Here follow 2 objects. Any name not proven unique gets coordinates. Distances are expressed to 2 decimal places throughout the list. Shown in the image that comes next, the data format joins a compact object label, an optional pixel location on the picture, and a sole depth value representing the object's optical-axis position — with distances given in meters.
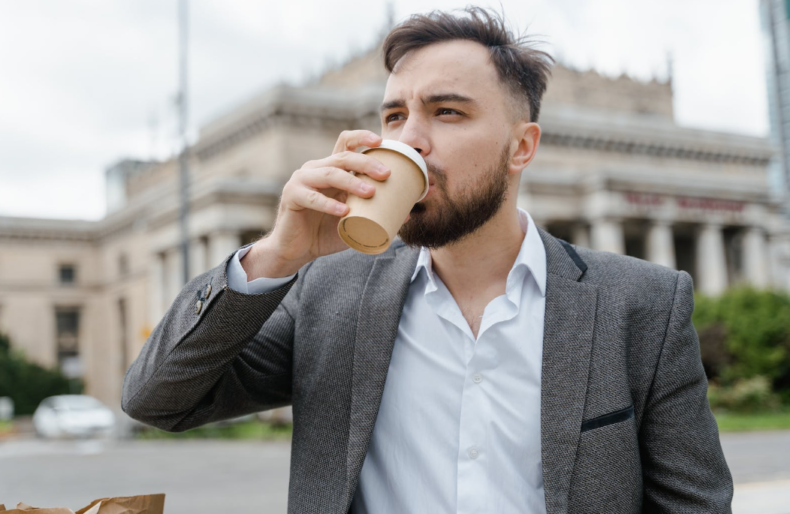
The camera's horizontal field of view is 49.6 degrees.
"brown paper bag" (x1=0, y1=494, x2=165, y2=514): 1.83
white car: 32.28
